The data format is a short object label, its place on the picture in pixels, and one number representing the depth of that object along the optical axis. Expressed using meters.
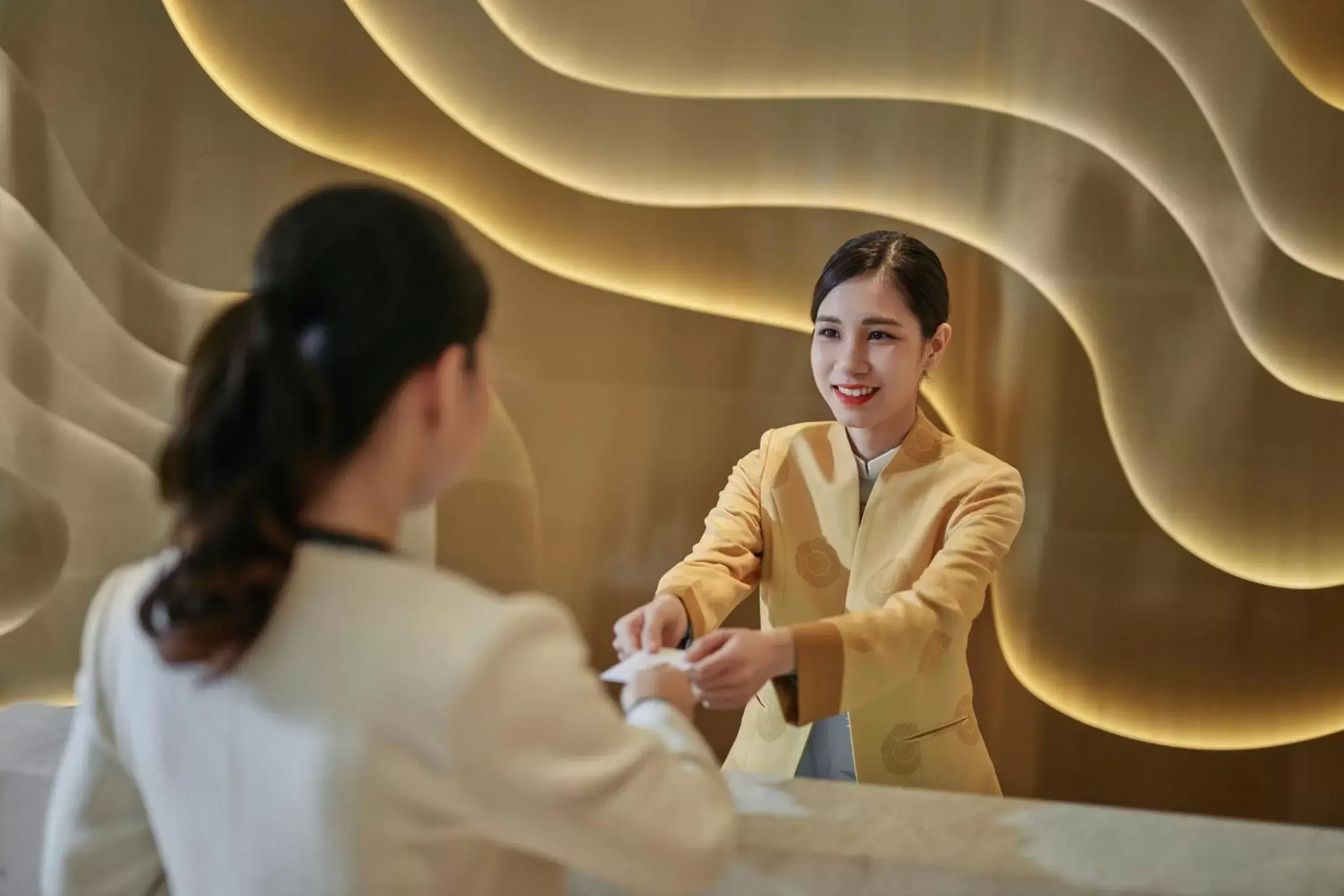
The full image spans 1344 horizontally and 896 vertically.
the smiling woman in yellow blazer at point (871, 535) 1.46
